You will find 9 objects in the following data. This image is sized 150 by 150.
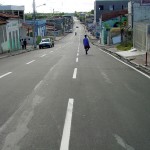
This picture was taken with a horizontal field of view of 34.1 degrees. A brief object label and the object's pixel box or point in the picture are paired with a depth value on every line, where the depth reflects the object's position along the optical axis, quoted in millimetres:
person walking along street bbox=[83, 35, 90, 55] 21949
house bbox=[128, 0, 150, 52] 20827
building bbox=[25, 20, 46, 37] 67616
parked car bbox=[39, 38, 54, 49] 39862
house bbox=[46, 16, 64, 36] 91152
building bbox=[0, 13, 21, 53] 30384
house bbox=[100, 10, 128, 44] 42424
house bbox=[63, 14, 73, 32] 126289
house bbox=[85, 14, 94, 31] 124711
